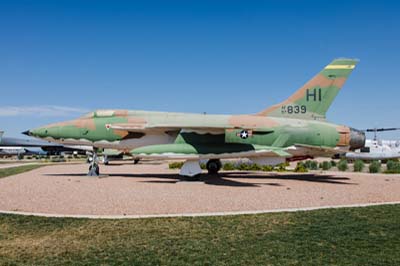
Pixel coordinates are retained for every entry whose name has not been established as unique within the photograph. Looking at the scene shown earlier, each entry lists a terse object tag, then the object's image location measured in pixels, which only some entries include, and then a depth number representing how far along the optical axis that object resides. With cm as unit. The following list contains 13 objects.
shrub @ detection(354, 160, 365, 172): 2670
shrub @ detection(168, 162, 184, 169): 2864
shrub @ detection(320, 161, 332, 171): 2842
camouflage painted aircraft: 1809
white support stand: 1789
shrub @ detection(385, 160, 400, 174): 2533
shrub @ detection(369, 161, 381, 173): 2542
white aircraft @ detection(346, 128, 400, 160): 4068
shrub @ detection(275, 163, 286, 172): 2598
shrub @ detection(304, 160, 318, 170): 2912
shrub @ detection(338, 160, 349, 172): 2682
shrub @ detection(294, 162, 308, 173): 2495
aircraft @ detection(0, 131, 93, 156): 7888
